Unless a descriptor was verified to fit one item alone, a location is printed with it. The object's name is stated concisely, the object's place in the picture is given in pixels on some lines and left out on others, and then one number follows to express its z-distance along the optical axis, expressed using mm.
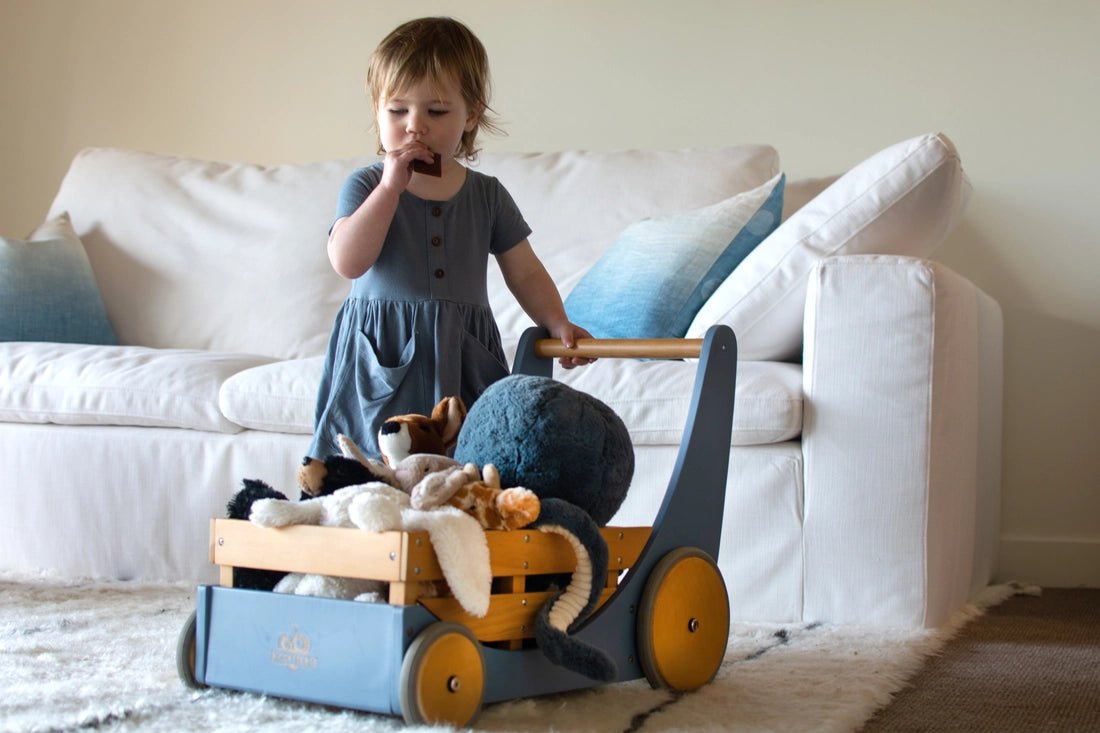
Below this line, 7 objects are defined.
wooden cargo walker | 2669
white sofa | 3388
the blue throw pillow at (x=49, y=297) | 4368
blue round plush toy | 2824
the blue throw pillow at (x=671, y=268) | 3796
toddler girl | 3194
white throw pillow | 3547
